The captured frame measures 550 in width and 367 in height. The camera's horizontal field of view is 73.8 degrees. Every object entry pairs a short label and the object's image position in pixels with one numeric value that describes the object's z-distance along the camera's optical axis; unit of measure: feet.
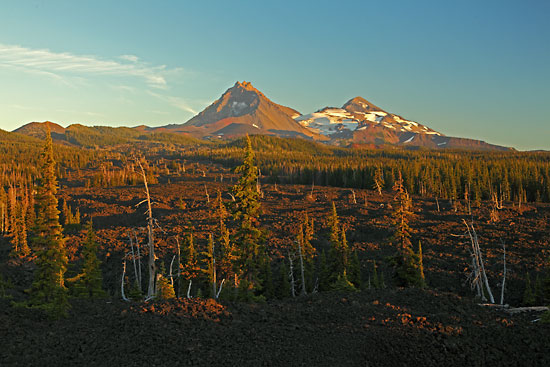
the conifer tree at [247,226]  75.51
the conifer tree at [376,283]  101.02
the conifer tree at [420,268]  96.42
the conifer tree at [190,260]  98.48
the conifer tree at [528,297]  86.74
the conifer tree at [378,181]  329.72
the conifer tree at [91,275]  89.92
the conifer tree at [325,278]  102.18
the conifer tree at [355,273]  102.37
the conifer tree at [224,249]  86.89
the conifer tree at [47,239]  77.56
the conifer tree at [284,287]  100.63
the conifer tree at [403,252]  89.56
